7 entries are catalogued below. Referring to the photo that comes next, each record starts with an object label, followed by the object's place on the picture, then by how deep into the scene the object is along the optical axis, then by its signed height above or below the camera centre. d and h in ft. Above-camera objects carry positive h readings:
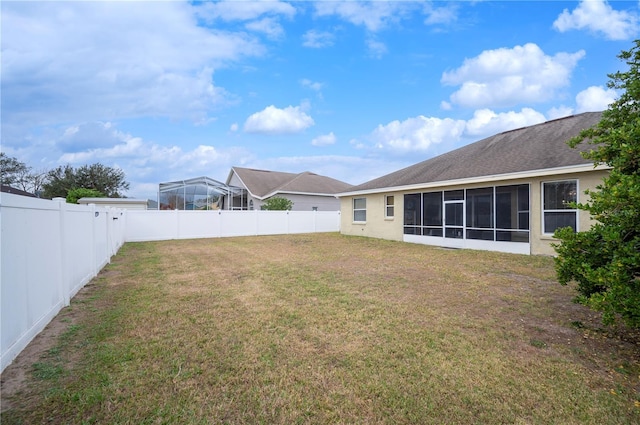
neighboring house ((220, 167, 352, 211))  90.99 +4.97
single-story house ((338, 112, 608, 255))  33.94 +1.49
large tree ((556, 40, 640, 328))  10.43 -1.05
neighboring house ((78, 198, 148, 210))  86.66 +1.93
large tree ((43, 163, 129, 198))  127.13 +12.20
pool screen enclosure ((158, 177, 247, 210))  78.48 +3.52
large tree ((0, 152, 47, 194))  119.96 +13.64
